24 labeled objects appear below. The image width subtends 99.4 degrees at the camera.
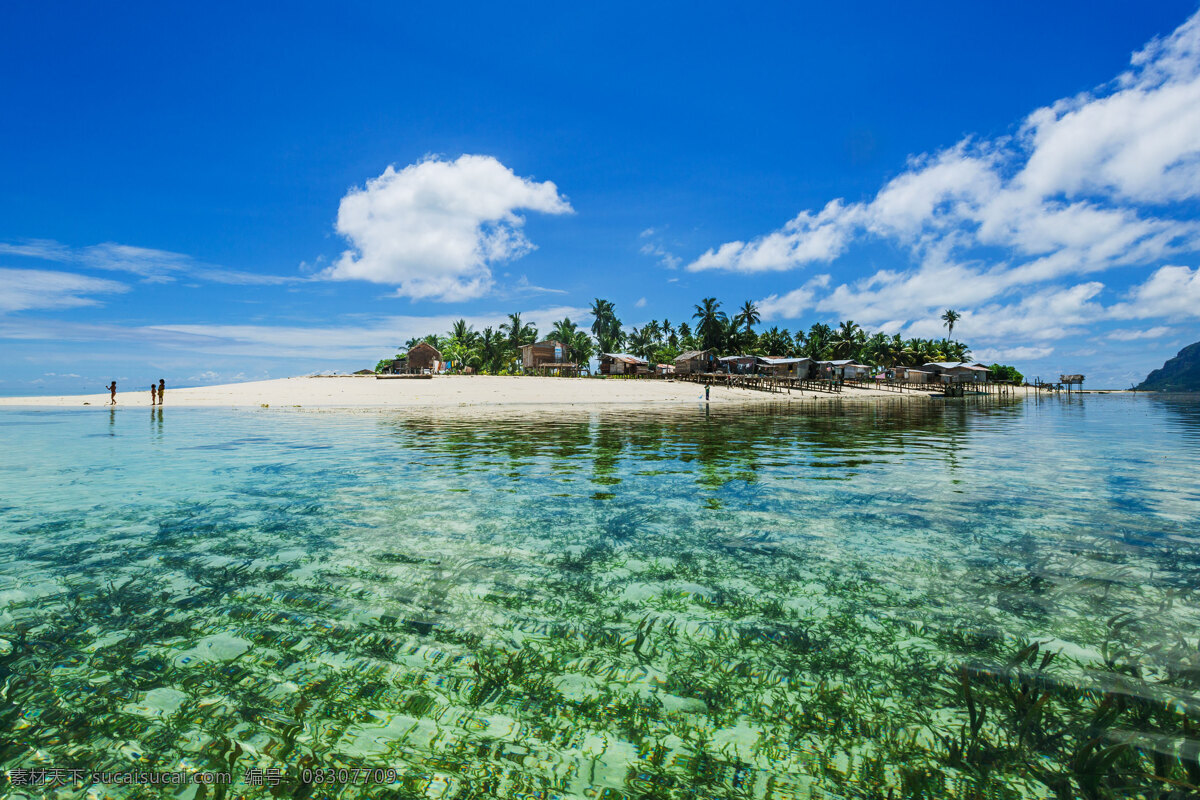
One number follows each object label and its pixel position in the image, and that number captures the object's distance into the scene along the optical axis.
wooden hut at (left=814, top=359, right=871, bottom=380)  96.62
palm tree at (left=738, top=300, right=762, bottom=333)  99.44
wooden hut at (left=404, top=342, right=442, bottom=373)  77.88
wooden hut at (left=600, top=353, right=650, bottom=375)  89.06
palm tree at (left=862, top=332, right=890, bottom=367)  113.31
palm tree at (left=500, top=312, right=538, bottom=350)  96.50
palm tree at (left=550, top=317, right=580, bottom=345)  99.25
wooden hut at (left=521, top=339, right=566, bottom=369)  87.44
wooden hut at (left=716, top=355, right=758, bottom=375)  88.25
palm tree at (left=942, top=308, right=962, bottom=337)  128.50
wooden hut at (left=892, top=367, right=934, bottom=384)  102.69
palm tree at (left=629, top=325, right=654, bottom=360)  114.81
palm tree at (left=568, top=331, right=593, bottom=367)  96.12
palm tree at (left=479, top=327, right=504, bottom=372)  89.38
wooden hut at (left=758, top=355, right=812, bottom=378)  89.52
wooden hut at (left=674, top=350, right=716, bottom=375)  89.38
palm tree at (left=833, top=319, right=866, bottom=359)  109.91
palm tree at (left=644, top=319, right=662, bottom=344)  116.31
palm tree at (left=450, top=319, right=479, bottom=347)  91.69
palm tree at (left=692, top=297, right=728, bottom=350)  94.44
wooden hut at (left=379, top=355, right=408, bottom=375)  81.19
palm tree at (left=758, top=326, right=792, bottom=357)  103.00
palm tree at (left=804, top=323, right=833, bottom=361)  106.19
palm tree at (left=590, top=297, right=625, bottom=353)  108.51
